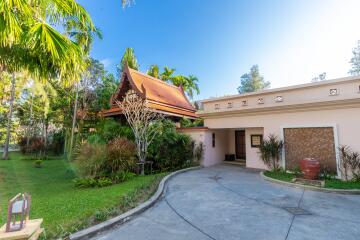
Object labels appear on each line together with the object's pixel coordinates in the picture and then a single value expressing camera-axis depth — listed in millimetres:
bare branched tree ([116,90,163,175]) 9930
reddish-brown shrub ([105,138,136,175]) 8258
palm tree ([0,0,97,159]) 3857
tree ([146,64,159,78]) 24312
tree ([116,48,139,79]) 21297
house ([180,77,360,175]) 8523
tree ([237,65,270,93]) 39688
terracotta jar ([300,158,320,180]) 8164
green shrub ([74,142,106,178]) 7848
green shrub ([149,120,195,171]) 10797
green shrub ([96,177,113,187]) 7602
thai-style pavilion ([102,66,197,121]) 13359
